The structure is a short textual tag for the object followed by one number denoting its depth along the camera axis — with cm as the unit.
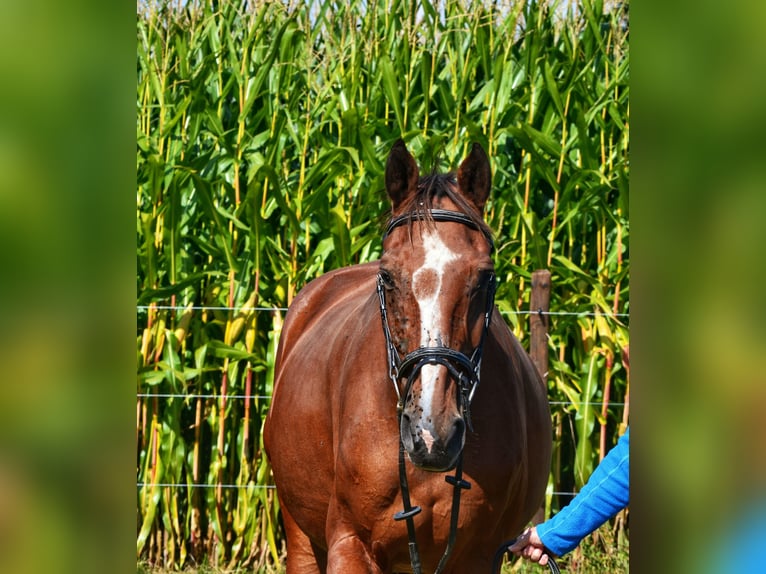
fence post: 1186
